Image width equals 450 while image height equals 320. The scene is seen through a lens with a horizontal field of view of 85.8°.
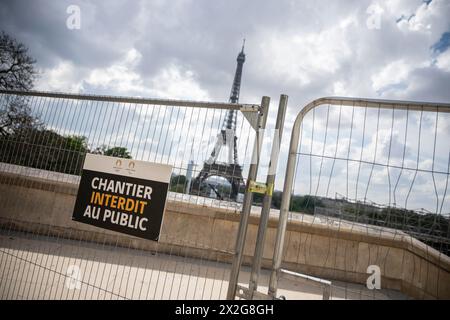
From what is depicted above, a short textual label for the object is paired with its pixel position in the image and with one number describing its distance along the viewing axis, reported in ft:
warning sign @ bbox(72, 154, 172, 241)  8.64
